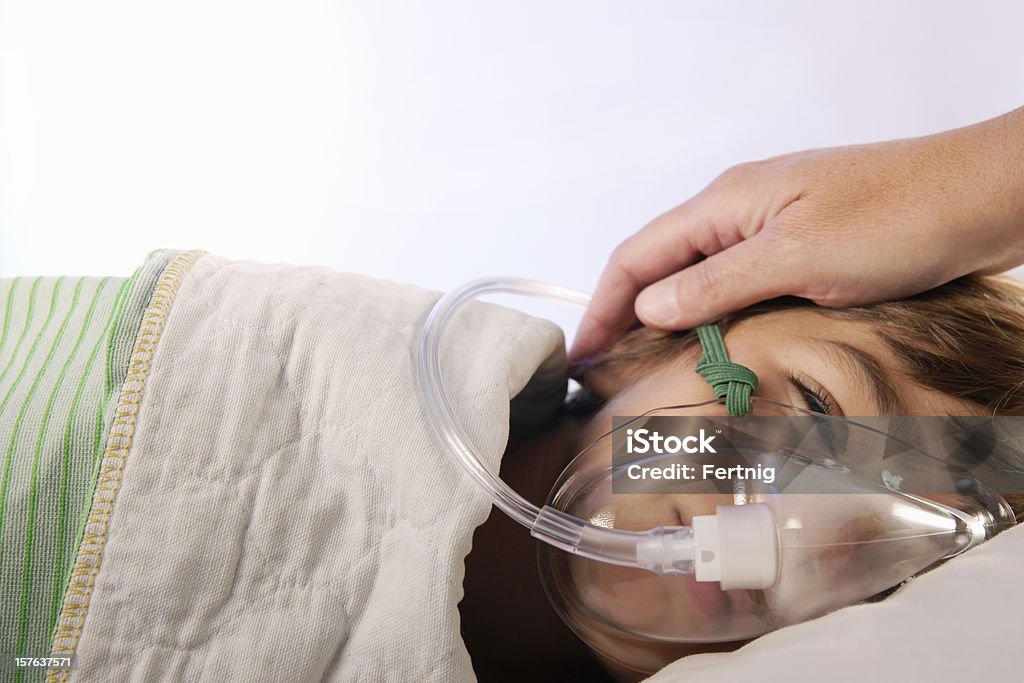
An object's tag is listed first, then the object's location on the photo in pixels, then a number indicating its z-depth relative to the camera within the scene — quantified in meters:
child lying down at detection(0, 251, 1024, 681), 0.63
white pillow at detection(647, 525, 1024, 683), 0.59
